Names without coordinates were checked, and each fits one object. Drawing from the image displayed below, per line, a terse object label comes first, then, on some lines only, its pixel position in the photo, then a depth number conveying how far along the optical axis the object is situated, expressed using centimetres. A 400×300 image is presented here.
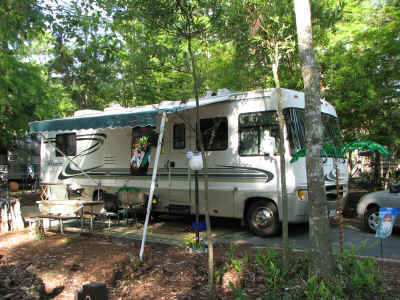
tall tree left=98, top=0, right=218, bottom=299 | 528
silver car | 748
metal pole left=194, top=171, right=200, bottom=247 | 612
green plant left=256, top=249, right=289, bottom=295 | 425
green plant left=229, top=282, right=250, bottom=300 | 400
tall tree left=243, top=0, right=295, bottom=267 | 512
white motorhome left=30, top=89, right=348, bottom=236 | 738
